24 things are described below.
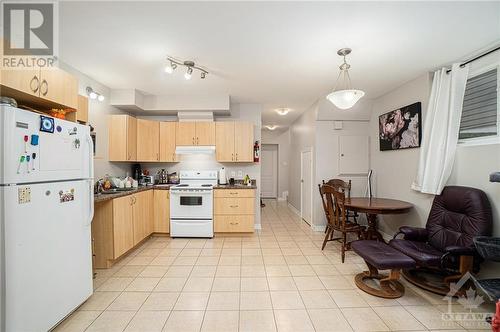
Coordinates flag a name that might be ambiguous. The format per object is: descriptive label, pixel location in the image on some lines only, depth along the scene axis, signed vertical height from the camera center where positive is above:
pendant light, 2.36 +0.81
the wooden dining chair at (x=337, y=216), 3.04 -0.79
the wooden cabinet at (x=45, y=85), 1.64 +0.72
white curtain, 2.56 +0.47
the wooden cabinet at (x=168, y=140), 4.11 +0.52
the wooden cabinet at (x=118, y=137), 3.62 +0.52
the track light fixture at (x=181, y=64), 2.58 +1.31
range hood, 4.05 +0.32
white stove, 3.79 -0.84
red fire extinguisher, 4.35 +0.29
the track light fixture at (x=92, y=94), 3.05 +1.09
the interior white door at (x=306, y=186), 4.72 -0.49
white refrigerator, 1.38 -0.40
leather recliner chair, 2.09 -0.82
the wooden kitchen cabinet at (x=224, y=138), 4.13 +0.56
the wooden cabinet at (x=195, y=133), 4.11 +0.66
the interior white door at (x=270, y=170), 8.42 -0.16
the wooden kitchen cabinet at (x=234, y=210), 3.88 -0.83
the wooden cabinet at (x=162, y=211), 3.85 -0.83
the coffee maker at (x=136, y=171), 4.26 -0.10
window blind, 2.33 +0.69
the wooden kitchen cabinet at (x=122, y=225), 2.78 -0.84
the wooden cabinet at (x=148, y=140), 3.98 +0.51
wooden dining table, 2.88 -0.59
